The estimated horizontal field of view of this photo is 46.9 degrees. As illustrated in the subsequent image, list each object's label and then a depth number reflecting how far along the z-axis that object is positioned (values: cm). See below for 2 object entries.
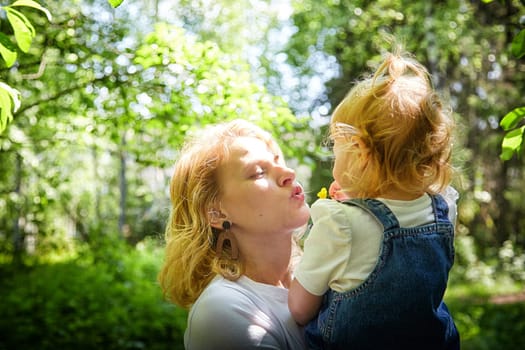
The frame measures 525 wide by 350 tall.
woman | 148
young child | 124
